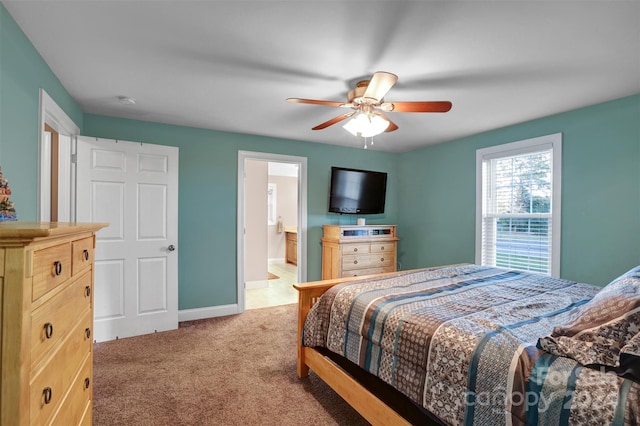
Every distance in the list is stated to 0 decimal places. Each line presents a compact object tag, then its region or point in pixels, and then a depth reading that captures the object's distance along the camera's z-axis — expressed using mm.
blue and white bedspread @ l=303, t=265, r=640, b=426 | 1009
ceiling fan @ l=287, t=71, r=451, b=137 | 2068
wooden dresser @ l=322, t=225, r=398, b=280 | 4273
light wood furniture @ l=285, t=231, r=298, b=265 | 7523
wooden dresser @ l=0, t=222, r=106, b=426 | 734
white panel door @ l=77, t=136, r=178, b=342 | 3035
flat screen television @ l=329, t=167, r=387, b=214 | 4602
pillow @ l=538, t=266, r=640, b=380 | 1019
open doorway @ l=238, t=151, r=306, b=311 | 4105
